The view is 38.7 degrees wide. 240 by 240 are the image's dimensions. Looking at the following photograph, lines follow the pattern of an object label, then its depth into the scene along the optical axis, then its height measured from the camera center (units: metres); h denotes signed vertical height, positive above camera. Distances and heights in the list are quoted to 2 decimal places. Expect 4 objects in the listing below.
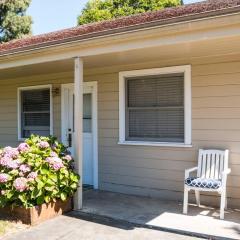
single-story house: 4.58 +0.44
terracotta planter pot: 4.68 -1.33
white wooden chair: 4.84 -0.87
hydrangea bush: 4.71 -0.81
